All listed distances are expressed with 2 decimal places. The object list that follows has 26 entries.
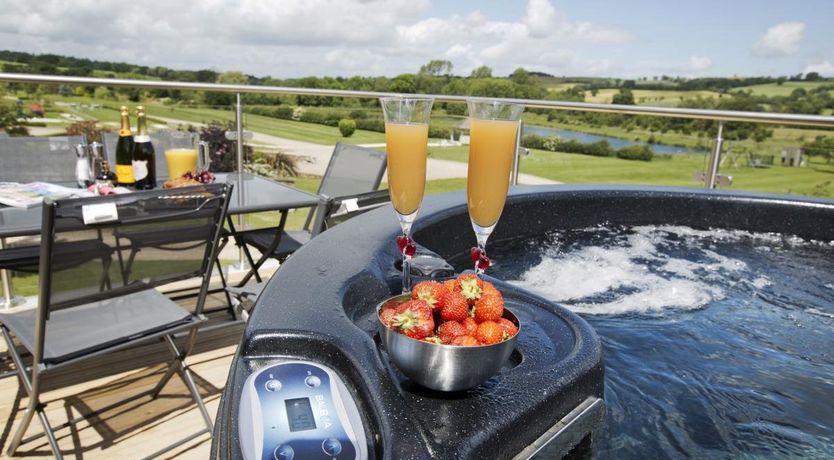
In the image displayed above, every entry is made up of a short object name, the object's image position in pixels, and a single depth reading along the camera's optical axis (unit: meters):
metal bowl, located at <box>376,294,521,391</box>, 0.69
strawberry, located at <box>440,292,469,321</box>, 0.75
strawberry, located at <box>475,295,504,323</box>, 0.75
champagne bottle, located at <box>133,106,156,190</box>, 2.55
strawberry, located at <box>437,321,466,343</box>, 0.71
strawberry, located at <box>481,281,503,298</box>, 0.78
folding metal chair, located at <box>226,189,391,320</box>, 2.60
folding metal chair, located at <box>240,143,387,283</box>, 3.09
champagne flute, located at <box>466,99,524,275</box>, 1.02
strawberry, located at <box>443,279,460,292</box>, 0.79
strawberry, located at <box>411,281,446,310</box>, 0.75
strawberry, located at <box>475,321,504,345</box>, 0.71
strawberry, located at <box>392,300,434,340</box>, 0.71
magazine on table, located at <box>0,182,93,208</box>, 2.22
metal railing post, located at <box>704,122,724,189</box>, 4.07
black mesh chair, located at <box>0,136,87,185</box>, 2.84
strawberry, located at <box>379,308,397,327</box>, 0.75
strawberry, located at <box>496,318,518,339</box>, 0.74
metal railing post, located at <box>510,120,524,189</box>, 4.53
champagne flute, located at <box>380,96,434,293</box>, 1.03
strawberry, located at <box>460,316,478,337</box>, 0.73
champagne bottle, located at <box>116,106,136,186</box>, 2.51
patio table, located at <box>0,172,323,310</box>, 1.94
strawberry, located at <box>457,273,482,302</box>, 0.77
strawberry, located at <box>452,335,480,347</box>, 0.70
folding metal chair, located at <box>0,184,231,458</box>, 1.67
